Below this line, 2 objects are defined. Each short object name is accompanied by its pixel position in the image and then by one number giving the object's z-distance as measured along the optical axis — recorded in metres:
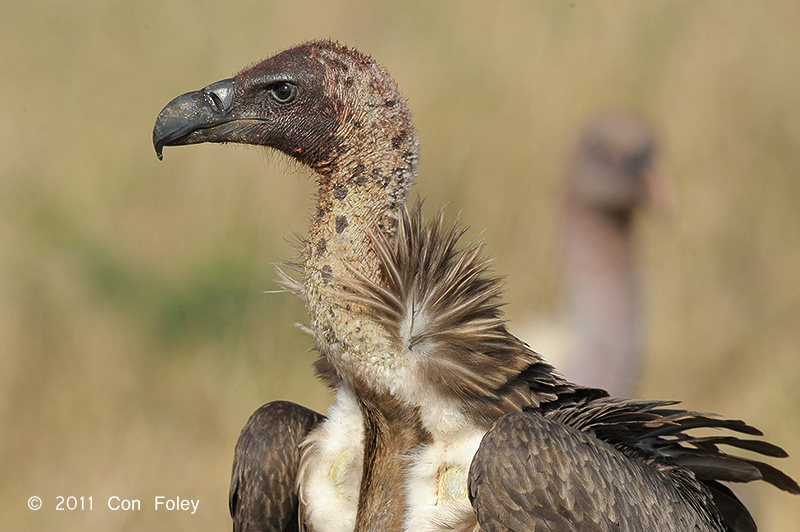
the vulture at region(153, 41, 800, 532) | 6.70
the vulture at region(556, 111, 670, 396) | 13.02
